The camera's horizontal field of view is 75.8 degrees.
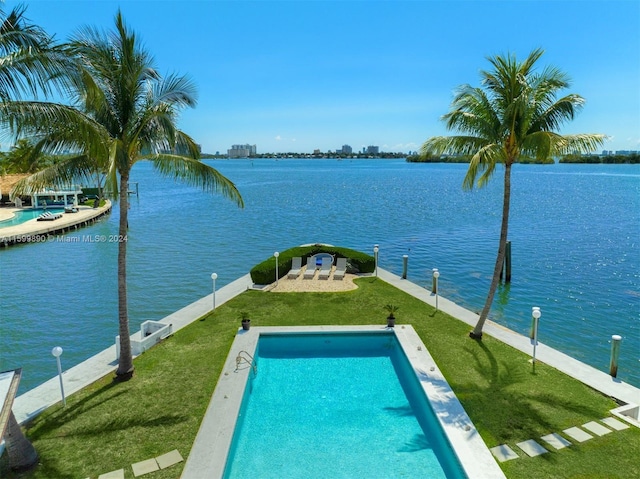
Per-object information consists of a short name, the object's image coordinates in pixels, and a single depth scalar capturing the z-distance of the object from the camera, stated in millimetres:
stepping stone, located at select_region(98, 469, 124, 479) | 7141
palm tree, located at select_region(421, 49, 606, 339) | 10914
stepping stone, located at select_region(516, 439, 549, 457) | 7799
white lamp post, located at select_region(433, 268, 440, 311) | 16455
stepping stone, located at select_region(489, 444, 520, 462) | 7664
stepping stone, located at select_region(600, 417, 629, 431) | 8547
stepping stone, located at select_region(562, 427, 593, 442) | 8203
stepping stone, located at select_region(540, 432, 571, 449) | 8000
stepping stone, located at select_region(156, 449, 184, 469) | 7539
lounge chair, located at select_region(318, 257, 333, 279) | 20625
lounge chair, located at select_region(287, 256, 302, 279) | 20875
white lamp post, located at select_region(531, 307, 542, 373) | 11461
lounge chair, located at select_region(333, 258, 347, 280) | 20062
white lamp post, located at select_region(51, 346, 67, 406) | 8875
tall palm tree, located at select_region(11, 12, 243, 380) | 8312
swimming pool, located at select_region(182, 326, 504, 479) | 7863
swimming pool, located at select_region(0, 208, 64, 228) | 40028
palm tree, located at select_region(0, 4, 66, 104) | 6613
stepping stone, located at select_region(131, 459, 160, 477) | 7314
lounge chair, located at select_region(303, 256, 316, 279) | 20297
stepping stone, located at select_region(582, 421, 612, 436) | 8383
